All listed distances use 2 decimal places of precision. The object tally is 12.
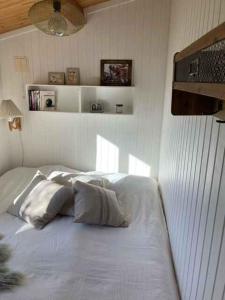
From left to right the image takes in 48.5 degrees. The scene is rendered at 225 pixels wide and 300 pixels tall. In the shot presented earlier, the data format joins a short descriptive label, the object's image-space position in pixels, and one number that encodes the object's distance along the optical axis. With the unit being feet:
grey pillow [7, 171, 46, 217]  6.75
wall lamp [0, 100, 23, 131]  8.77
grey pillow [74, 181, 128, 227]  6.15
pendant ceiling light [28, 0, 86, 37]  5.80
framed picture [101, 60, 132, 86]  8.62
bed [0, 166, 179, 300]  4.31
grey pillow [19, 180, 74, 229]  6.26
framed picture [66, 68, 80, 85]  8.90
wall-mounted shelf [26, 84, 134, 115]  9.05
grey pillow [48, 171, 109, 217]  7.41
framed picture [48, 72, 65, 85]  9.02
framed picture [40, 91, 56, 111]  9.29
